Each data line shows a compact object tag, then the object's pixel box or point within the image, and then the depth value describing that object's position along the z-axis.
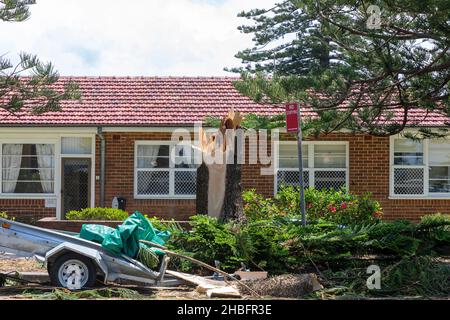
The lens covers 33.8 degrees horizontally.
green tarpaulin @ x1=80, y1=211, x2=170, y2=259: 9.96
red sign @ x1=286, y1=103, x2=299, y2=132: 11.94
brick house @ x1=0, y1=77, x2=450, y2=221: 20.02
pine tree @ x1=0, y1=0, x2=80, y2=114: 14.75
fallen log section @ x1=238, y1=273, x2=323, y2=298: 9.59
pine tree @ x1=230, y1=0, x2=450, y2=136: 11.97
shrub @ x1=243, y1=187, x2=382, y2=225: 17.00
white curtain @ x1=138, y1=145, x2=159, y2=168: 20.45
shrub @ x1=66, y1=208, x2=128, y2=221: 16.95
